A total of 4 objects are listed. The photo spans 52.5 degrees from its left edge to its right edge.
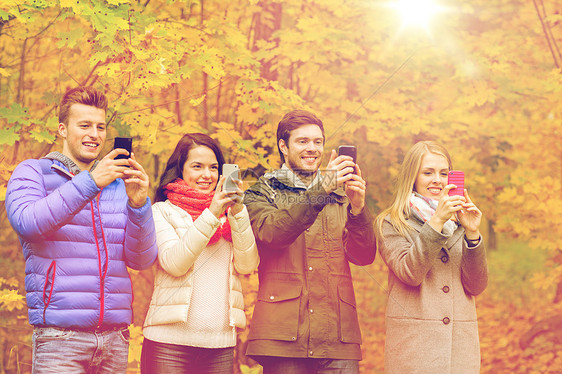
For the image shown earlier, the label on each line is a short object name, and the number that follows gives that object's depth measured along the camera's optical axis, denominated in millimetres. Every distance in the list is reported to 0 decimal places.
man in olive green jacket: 2916
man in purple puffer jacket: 2580
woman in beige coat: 2965
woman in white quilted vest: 2920
